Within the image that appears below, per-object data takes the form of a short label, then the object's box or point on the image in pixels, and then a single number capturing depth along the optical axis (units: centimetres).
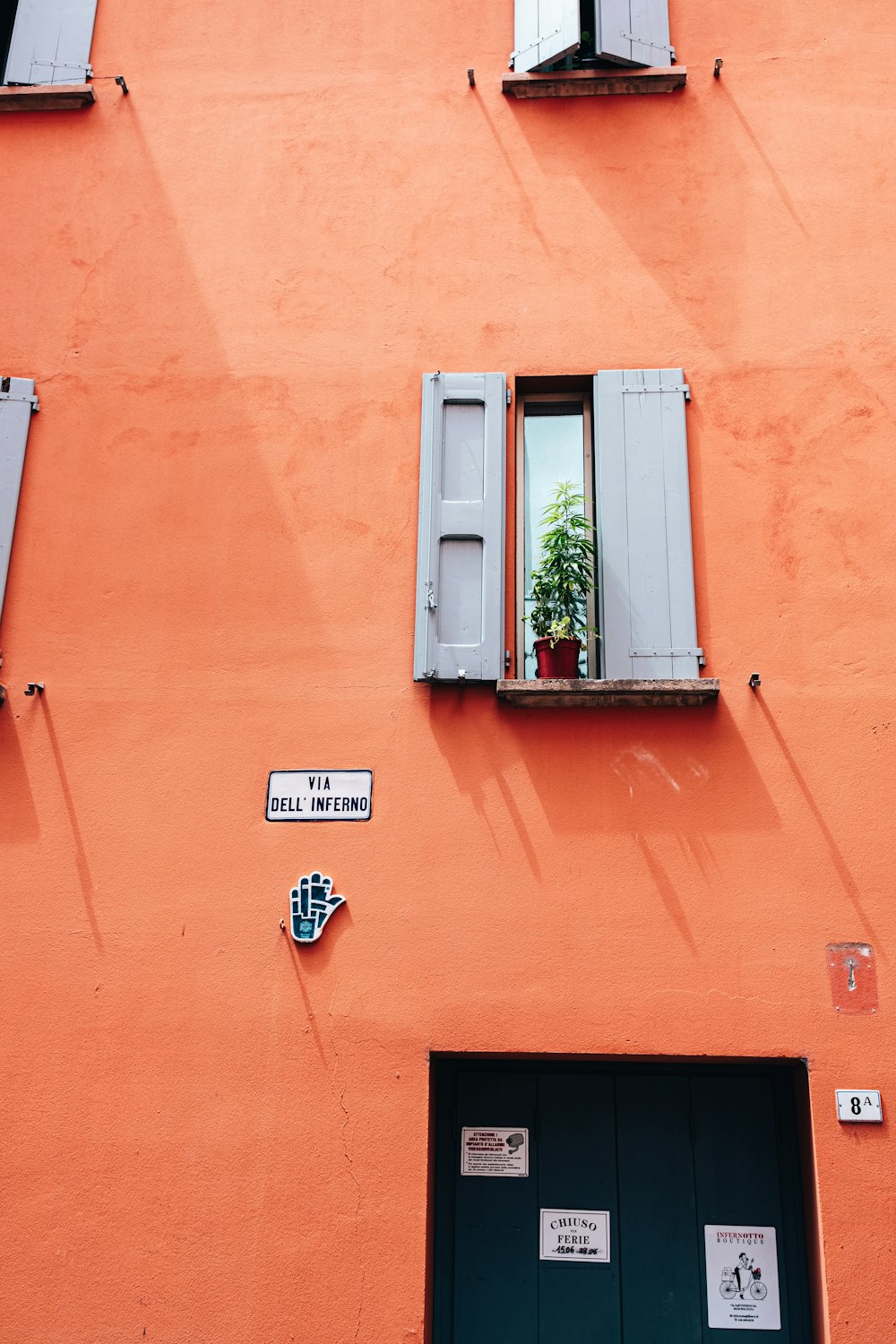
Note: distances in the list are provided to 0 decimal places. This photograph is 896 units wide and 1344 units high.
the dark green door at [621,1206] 439
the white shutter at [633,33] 573
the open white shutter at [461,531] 489
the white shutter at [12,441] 524
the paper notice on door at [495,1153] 462
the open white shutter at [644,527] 489
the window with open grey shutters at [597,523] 489
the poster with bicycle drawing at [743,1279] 437
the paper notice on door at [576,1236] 446
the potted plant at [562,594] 485
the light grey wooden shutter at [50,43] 602
